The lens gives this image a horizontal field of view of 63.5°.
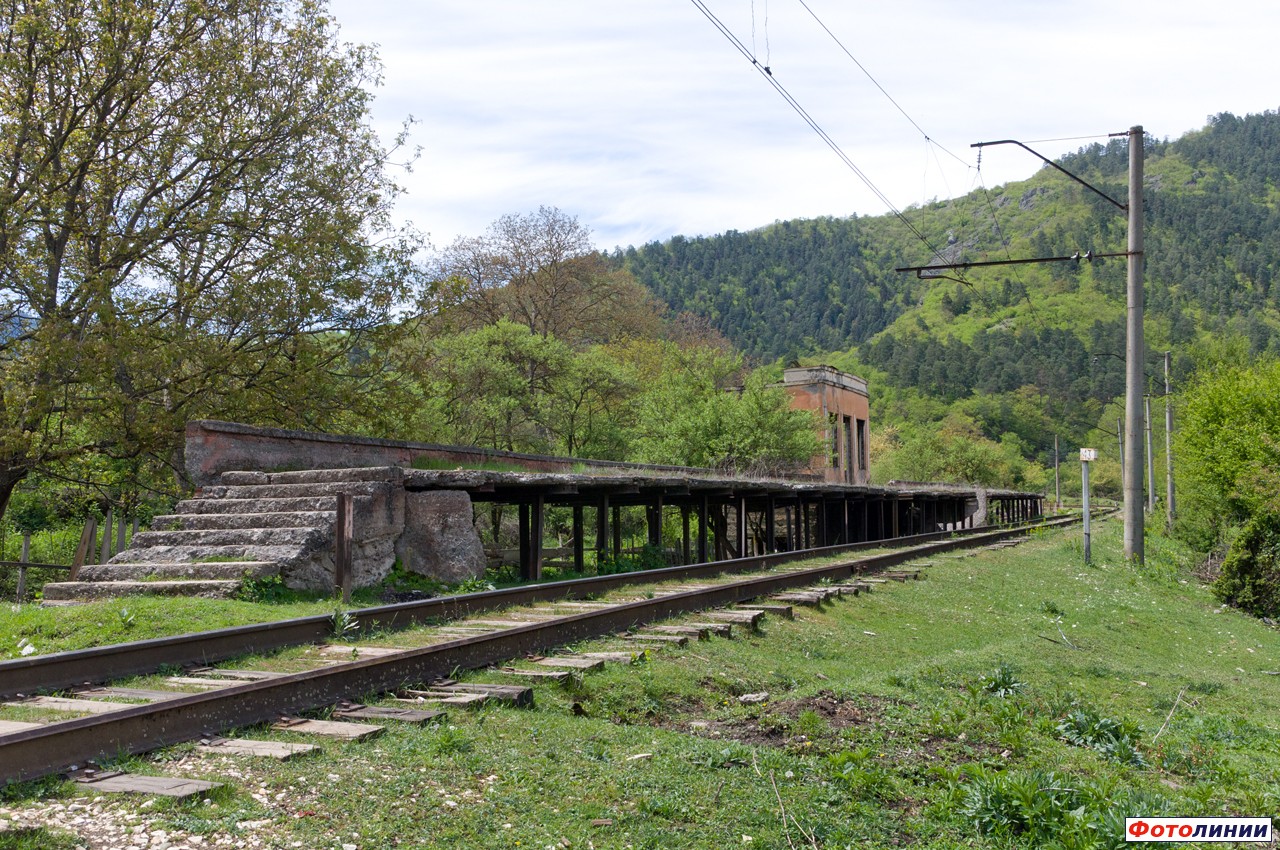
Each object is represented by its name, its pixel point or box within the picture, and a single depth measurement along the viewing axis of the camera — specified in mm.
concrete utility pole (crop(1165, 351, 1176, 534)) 43388
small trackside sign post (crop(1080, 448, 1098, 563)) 22344
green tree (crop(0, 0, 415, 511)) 15812
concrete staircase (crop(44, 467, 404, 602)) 9766
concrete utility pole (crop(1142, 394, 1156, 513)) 50844
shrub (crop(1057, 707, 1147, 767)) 6648
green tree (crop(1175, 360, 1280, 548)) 33812
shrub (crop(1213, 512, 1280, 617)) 23969
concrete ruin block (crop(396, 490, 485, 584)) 12141
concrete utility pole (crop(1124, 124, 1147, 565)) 22234
